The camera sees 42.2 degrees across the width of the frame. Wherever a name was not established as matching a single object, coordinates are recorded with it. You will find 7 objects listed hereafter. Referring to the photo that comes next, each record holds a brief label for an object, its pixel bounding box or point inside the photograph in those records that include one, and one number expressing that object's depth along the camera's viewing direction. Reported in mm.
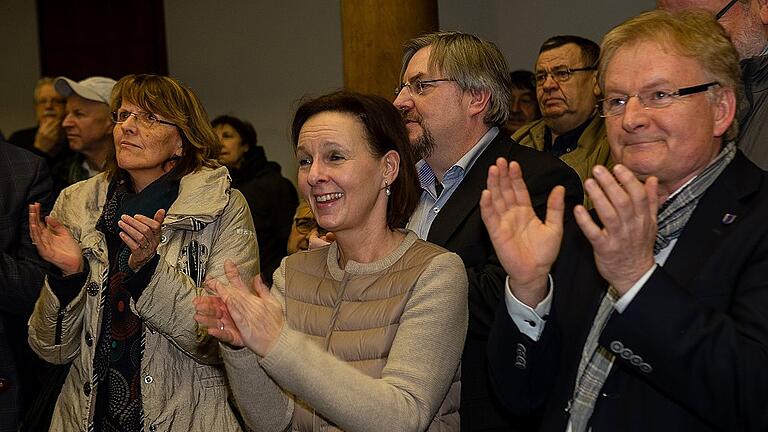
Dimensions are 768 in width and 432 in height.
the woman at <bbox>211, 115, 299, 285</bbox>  5379
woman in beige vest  1989
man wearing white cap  4578
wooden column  4277
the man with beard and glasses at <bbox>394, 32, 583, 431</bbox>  2498
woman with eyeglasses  2850
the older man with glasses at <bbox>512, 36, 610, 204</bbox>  4082
